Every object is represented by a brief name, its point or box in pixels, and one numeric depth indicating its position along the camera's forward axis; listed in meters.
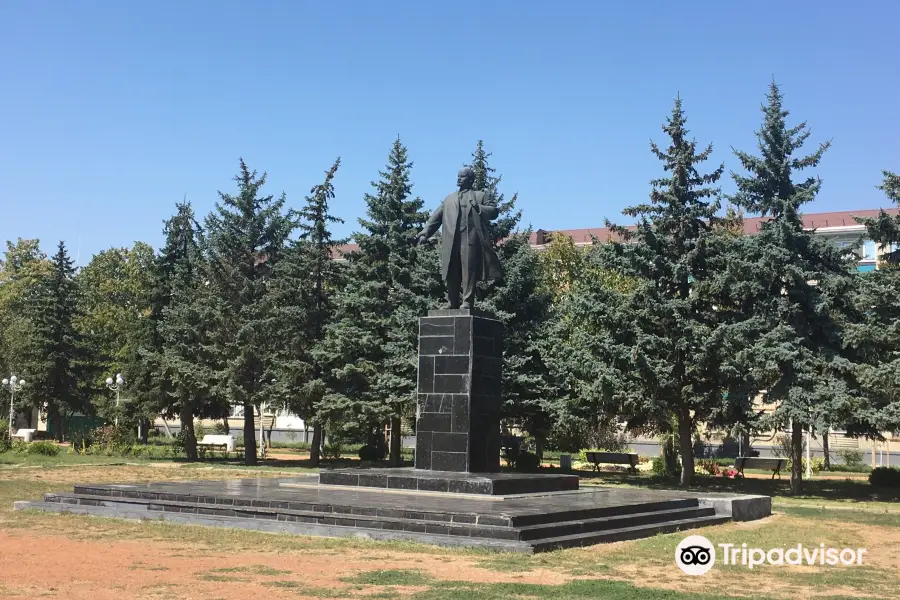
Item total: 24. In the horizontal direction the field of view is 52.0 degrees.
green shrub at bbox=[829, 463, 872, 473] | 38.73
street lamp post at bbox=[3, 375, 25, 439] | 36.82
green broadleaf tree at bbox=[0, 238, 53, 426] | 45.34
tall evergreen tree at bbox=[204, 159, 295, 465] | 31.42
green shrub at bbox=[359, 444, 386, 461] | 35.28
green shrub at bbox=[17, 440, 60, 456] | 31.83
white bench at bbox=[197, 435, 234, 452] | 39.25
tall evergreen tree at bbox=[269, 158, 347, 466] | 30.91
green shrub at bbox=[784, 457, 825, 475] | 37.28
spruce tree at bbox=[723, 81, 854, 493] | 22.84
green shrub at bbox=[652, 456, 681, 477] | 29.32
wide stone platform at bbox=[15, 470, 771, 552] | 11.41
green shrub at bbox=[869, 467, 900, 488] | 25.36
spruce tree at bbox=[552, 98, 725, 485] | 23.94
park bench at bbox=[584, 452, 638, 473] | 31.49
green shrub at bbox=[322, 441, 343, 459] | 39.41
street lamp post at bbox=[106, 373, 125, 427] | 35.47
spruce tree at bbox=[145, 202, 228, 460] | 32.25
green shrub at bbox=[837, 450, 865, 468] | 40.62
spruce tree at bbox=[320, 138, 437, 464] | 28.44
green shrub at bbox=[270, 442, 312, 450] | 49.34
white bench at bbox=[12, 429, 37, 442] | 39.56
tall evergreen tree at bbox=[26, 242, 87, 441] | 43.62
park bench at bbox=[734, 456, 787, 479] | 29.33
